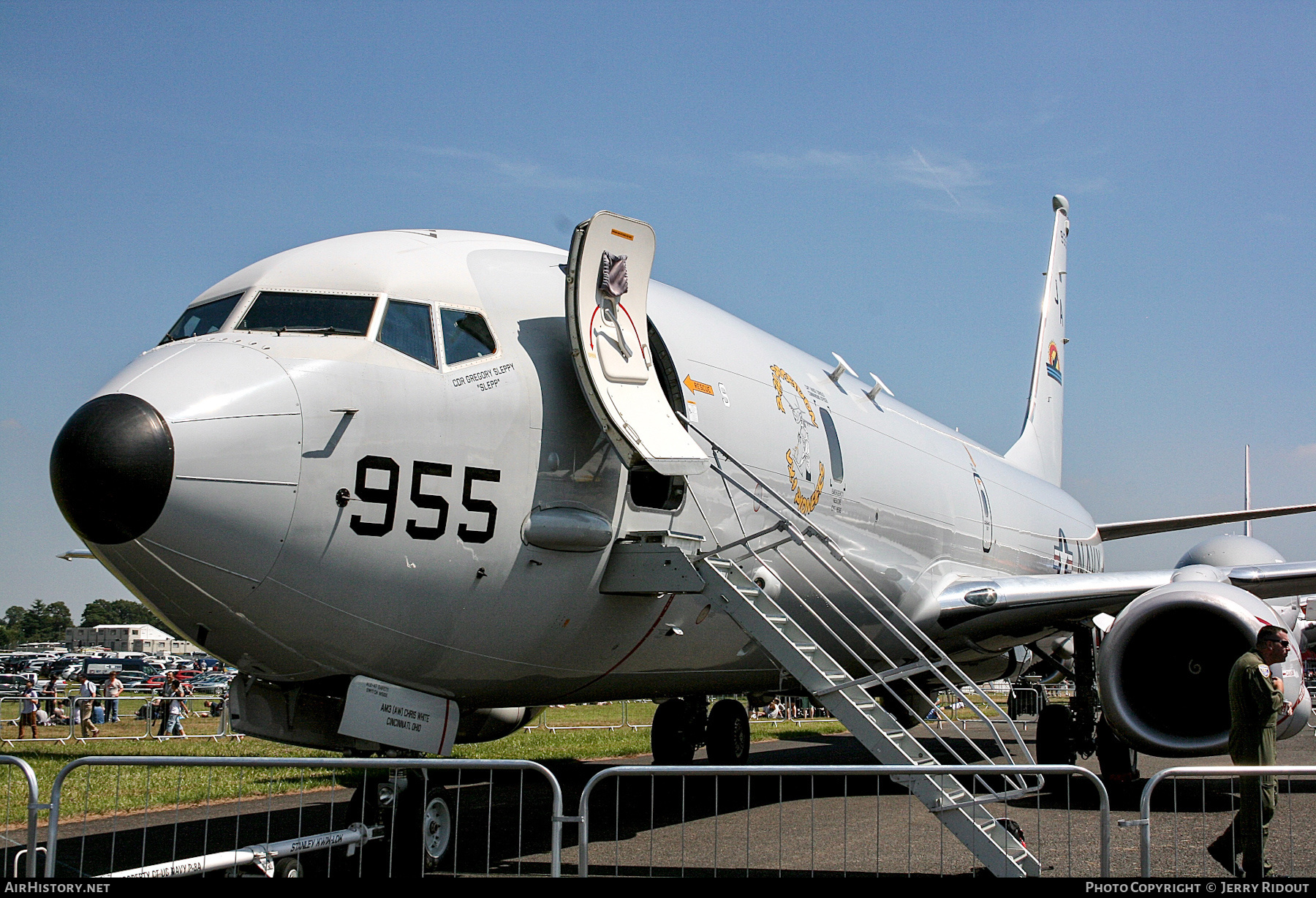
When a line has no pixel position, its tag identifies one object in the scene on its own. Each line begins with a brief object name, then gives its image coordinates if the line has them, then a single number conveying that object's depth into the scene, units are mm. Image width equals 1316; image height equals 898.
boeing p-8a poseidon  5910
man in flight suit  6910
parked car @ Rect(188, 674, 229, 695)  41406
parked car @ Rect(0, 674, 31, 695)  41088
